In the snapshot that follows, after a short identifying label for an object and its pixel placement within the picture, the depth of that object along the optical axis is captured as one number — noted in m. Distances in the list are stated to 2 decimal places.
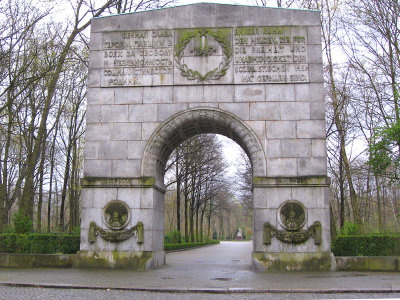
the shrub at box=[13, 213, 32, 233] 16.31
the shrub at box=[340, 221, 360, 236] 17.12
